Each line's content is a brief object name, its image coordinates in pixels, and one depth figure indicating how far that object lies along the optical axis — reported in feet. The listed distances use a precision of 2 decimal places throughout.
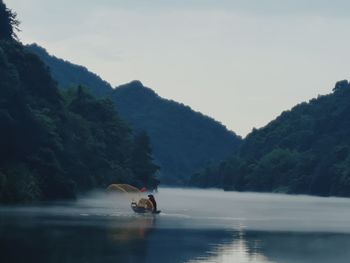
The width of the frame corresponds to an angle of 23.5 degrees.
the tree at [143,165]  636.48
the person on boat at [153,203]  280.92
